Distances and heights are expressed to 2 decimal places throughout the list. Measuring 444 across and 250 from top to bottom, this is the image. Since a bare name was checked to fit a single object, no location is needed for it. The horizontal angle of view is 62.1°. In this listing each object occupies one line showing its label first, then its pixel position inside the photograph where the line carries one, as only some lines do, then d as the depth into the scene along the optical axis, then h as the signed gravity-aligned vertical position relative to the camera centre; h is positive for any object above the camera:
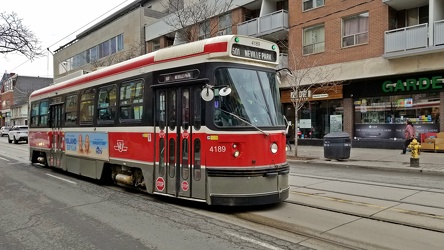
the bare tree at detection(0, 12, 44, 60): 16.80 +3.83
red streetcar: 6.43 -0.02
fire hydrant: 13.20 -1.16
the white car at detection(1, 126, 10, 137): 56.94 -1.41
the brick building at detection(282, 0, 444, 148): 18.12 +3.21
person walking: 16.95 -0.53
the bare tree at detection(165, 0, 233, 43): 24.29 +7.05
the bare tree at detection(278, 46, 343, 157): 21.73 +2.85
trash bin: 15.73 -1.03
